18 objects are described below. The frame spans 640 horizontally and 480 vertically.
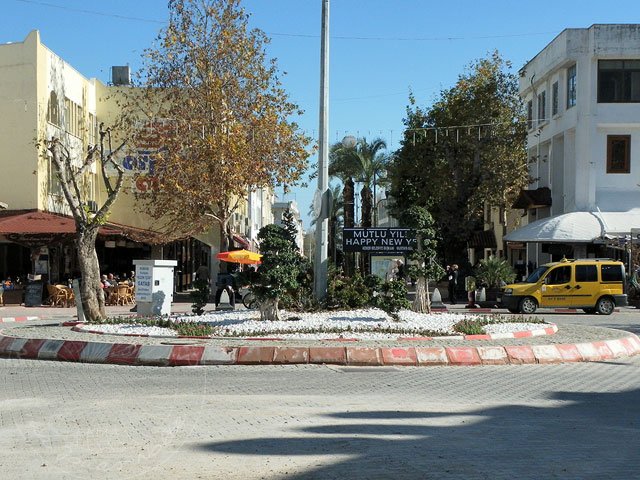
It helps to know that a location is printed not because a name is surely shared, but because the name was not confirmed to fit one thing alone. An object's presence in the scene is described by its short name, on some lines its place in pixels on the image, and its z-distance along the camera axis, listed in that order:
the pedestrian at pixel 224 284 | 26.88
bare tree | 20.23
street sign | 19.62
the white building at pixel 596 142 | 38.41
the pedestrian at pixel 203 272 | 38.63
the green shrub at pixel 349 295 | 19.45
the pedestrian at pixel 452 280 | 35.56
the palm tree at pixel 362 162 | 59.66
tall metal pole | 19.22
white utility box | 21.59
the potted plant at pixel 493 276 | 34.19
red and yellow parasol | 33.16
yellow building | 34.81
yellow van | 29.52
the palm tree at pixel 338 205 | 72.82
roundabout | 14.20
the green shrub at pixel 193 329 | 16.20
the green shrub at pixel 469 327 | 16.92
